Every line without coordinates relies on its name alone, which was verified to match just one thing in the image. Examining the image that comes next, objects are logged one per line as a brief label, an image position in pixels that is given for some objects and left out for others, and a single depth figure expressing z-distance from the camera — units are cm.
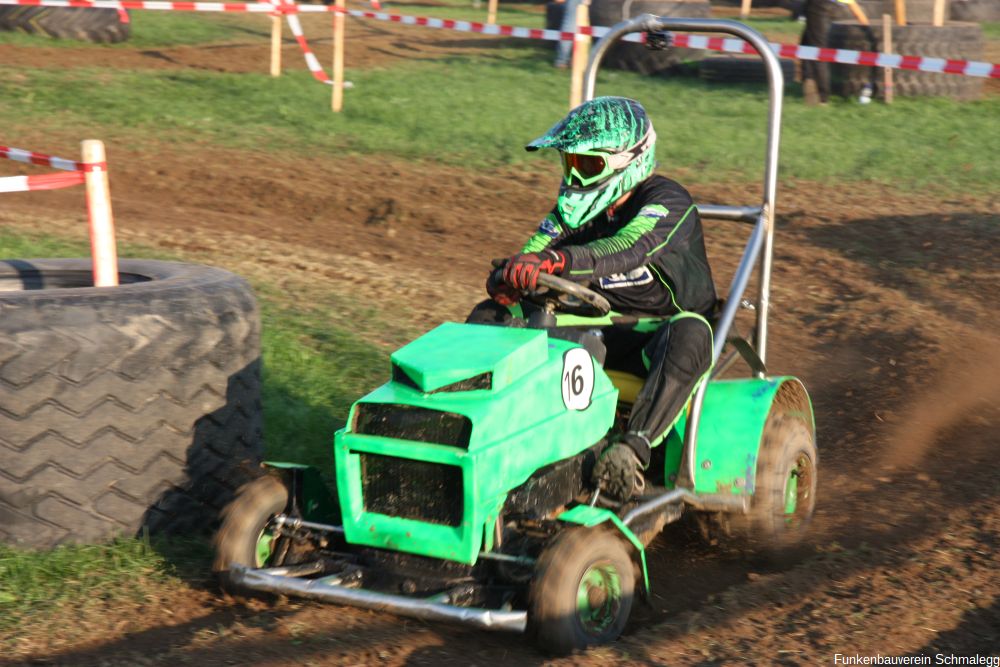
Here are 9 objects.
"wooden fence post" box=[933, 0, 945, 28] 1641
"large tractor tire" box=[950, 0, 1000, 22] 2330
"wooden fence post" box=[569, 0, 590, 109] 1169
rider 457
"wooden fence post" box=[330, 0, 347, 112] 1466
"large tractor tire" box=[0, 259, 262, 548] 423
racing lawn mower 379
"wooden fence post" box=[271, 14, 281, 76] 1653
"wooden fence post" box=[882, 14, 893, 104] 1489
